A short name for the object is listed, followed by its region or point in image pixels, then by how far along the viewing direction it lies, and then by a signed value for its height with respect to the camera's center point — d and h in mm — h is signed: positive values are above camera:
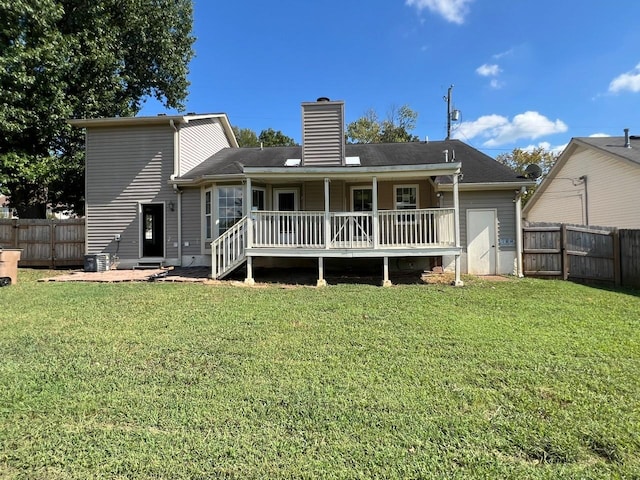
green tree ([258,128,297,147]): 35747 +11211
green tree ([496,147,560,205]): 29984 +7518
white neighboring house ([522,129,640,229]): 13663 +2716
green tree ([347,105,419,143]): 29672 +10042
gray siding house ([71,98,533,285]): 9289 +1499
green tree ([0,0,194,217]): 12609 +7651
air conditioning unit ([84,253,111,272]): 11438 -390
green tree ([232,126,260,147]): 36644 +11889
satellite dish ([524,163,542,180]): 10822 +2241
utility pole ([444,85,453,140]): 23281 +9001
